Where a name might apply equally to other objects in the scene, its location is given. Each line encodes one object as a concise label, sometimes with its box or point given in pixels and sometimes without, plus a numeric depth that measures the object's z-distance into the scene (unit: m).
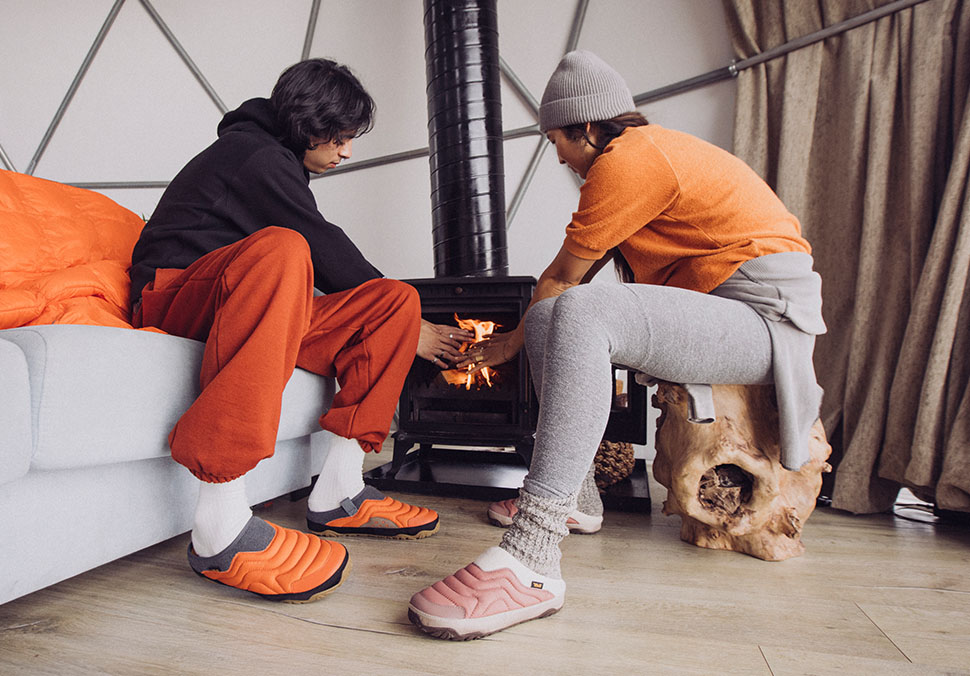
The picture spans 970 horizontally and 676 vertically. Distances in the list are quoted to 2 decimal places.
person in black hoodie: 1.03
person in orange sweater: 1.03
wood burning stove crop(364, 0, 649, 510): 1.90
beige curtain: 1.58
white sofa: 0.88
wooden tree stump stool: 1.33
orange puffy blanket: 1.33
